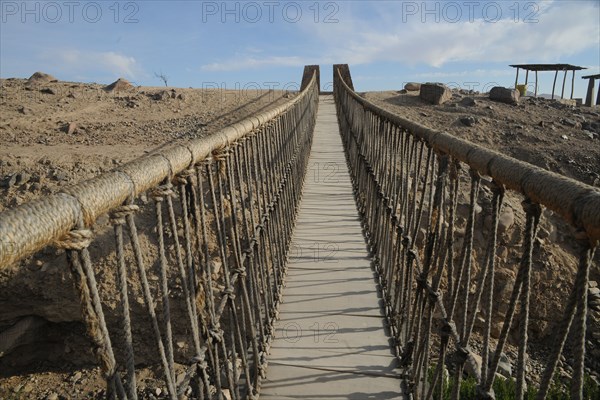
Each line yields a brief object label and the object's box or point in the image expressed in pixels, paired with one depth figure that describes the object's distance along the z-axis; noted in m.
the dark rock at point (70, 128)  11.25
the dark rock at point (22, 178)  7.78
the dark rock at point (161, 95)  15.27
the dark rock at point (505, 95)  17.89
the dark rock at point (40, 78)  16.38
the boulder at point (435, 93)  17.53
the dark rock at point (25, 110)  12.60
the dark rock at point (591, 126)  15.37
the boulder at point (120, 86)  16.42
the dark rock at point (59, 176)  7.97
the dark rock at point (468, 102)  17.14
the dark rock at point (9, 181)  7.68
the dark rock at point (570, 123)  15.35
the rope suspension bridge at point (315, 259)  0.98
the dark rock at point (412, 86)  21.37
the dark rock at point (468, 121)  14.67
